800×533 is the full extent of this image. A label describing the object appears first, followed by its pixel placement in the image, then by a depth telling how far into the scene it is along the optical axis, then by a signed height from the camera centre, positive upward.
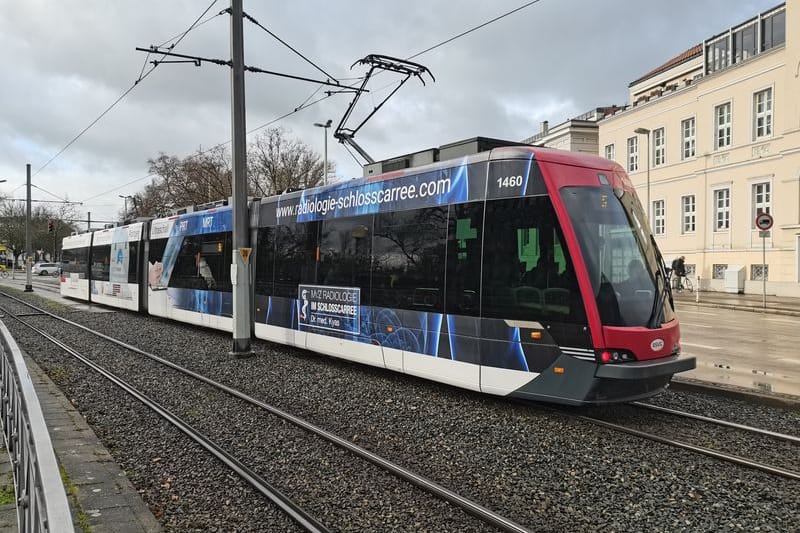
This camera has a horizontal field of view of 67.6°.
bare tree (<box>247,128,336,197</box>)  41.28 +7.24
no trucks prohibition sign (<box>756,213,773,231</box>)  19.73 +1.84
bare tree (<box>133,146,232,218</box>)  44.47 +7.17
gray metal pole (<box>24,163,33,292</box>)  33.00 +1.15
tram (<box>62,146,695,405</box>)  6.35 -0.06
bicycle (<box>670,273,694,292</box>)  30.67 -0.32
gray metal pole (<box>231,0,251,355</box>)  11.22 +1.30
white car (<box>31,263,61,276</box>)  64.88 +0.15
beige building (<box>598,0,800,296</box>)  26.59 +6.53
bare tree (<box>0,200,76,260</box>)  70.38 +5.14
